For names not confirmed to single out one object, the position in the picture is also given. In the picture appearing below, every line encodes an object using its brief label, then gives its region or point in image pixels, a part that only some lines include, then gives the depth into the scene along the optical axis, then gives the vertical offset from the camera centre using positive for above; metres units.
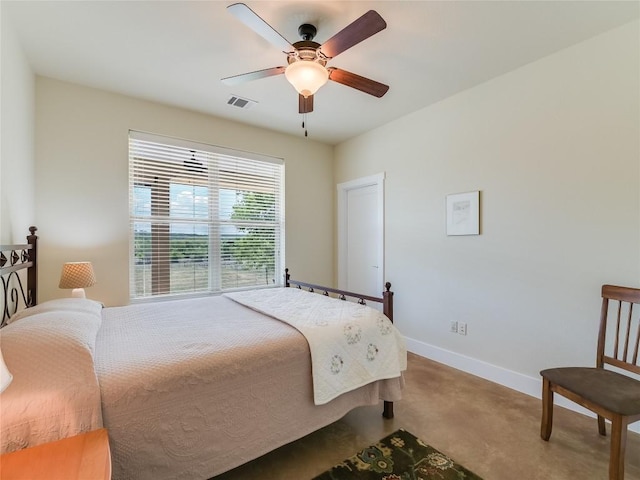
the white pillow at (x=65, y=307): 1.65 -0.44
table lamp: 2.44 -0.35
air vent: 3.12 +1.42
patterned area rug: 1.64 -1.31
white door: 3.94 -0.01
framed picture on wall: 2.93 +0.22
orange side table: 0.78 -0.63
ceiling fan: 1.59 +1.11
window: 3.21 +0.20
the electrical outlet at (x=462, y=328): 3.03 -0.93
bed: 1.08 -0.63
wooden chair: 1.51 -0.84
